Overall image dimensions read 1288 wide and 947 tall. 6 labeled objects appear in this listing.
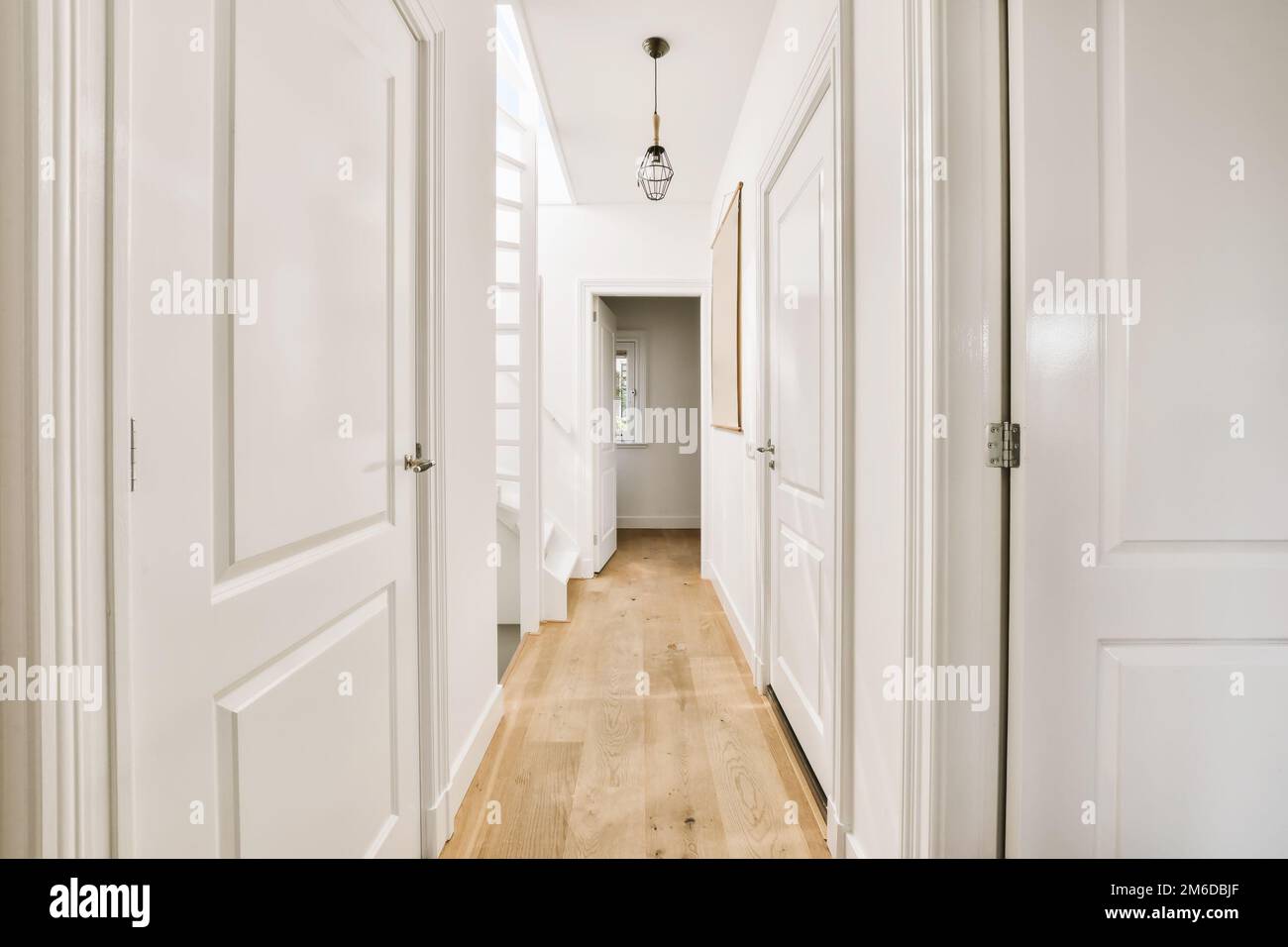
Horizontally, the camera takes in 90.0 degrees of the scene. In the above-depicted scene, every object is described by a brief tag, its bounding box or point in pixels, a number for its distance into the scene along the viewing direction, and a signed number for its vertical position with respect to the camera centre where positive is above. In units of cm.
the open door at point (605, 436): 474 +17
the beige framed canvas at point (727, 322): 330 +77
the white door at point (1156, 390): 107 +12
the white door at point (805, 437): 182 +7
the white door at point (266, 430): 73 +4
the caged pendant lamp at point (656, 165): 273 +136
